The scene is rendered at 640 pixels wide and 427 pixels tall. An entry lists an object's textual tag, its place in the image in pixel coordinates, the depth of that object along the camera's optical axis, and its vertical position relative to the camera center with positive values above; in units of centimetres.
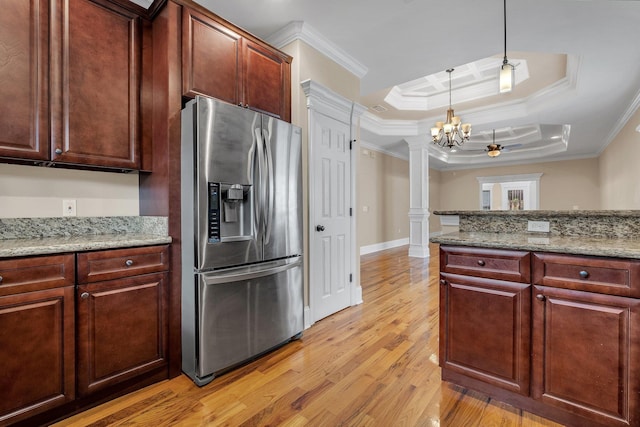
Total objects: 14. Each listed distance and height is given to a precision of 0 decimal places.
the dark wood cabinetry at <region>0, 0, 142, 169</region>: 162 +77
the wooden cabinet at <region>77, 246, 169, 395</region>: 159 -60
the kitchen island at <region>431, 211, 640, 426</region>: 132 -53
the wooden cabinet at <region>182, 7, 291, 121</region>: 202 +111
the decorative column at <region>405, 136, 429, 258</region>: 659 +35
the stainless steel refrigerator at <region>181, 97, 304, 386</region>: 185 -17
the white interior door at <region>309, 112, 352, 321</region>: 284 -5
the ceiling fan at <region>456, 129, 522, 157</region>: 674 +142
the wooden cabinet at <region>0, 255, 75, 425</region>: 137 -60
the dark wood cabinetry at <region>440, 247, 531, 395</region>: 155 -60
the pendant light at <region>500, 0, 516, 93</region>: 206 +94
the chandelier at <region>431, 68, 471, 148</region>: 466 +134
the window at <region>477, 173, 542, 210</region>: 986 +75
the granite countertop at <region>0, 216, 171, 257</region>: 151 -15
